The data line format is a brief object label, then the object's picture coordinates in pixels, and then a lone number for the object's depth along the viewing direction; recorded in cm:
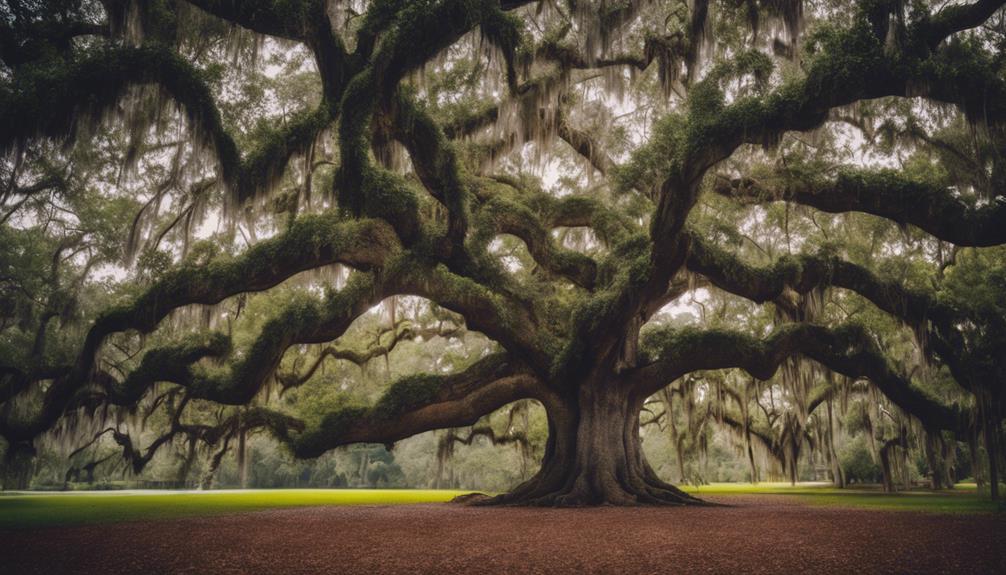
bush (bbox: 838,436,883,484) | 2836
